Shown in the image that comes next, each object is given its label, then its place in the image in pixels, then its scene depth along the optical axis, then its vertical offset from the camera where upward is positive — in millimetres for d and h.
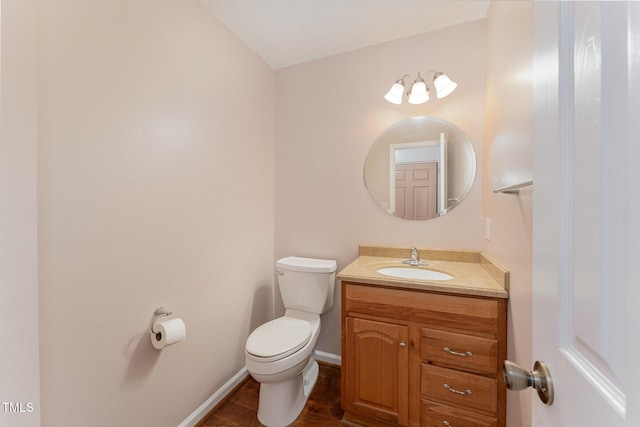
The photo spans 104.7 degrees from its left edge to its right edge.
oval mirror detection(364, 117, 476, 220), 1695 +305
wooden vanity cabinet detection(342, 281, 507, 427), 1150 -749
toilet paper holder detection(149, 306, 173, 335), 1197 -507
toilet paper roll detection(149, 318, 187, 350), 1138 -569
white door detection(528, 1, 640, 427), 272 -4
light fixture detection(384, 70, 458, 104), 1594 +814
